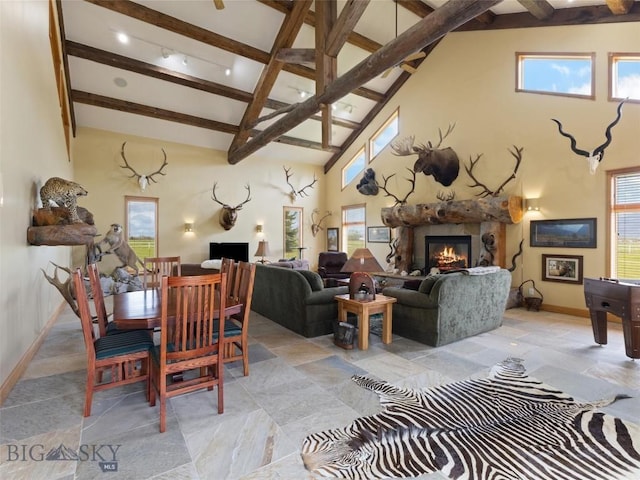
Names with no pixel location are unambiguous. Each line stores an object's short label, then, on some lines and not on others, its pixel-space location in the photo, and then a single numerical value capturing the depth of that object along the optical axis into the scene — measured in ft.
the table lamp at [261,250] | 30.50
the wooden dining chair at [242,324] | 9.66
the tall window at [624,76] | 15.69
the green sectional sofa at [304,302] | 13.85
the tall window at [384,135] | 29.01
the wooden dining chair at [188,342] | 7.22
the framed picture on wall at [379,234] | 29.25
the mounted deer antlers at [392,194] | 26.58
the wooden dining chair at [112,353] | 7.49
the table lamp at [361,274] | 12.65
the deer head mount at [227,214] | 29.91
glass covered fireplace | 22.68
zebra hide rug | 6.08
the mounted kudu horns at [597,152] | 15.84
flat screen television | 29.84
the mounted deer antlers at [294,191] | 34.52
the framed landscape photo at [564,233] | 17.12
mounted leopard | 11.57
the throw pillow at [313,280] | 14.08
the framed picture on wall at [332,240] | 35.53
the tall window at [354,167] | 32.96
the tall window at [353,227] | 32.53
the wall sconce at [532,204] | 19.11
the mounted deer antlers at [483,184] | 19.86
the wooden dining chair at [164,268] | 13.48
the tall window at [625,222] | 15.71
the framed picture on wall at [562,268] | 17.63
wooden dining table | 7.75
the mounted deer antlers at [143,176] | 26.18
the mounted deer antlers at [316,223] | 36.44
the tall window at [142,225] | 26.66
